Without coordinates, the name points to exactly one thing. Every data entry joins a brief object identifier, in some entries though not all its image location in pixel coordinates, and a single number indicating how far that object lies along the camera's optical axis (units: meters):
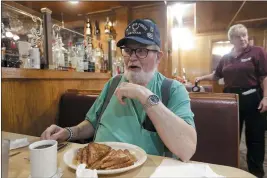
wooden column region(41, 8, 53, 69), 1.70
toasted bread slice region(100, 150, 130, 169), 0.68
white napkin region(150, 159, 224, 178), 0.65
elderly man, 0.85
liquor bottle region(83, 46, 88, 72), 2.30
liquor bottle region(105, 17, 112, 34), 3.92
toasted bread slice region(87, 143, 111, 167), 0.70
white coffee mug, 0.59
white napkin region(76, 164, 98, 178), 0.55
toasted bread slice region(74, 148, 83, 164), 0.72
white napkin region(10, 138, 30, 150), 0.93
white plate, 0.65
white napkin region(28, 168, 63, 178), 0.64
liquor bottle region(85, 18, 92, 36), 4.16
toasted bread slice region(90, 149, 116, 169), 0.67
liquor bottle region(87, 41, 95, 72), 2.42
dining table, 0.67
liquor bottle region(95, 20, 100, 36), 4.19
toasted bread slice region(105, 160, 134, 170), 0.67
